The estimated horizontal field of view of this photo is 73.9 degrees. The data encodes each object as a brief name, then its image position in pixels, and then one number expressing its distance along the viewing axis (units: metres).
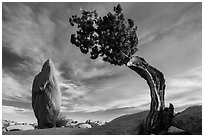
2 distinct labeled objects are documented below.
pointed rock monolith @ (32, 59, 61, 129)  10.64
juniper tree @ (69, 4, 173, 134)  6.41
